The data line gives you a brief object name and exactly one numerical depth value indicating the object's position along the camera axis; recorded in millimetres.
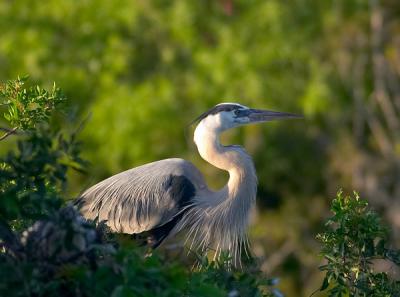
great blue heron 15125
